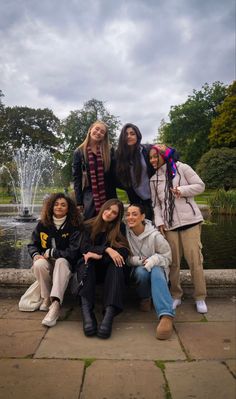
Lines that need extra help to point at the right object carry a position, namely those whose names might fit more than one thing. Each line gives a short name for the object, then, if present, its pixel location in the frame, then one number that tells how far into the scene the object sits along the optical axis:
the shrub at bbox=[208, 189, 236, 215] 15.75
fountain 12.30
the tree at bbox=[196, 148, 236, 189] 26.52
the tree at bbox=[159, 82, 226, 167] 41.94
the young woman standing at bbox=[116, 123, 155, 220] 3.73
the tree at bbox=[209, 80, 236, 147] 35.81
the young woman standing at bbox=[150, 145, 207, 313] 3.69
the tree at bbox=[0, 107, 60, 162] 51.25
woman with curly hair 3.50
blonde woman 3.90
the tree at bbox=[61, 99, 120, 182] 42.84
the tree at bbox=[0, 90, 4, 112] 49.97
